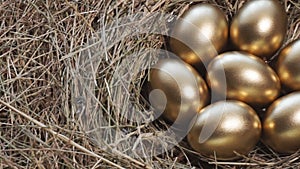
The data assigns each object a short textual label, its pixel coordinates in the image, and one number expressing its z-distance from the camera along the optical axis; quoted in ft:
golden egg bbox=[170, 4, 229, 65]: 2.36
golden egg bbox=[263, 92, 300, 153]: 2.20
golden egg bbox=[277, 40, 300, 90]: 2.30
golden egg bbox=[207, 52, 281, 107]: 2.27
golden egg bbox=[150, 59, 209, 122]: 2.28
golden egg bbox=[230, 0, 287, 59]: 2.34
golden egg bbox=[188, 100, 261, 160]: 2.20
